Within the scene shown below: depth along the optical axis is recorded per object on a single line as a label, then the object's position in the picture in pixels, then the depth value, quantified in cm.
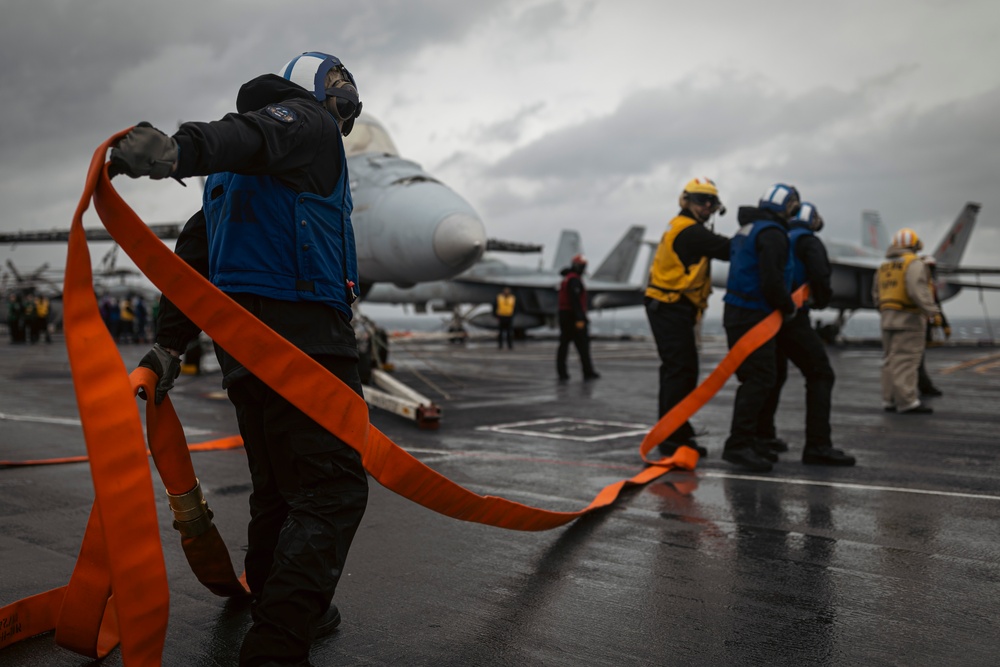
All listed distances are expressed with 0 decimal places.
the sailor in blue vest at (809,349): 612
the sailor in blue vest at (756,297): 594
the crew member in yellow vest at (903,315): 929
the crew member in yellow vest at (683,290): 655
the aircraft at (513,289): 3400
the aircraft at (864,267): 2691
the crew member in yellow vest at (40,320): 3292
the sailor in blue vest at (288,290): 224
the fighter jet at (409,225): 913
